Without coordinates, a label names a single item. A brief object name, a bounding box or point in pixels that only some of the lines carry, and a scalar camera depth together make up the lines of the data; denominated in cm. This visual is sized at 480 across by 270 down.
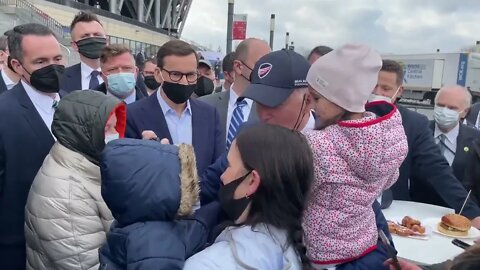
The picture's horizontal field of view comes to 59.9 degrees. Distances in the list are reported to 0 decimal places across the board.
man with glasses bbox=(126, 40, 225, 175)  278
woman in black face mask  132
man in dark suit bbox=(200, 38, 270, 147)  323
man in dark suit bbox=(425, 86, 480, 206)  401
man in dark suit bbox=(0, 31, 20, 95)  463
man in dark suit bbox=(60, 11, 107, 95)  444
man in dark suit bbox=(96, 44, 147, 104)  404
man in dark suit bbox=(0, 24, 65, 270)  246
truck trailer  2644
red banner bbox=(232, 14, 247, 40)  1409
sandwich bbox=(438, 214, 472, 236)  269
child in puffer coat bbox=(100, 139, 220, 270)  125
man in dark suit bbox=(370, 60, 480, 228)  302
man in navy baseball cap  196
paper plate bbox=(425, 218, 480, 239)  269
